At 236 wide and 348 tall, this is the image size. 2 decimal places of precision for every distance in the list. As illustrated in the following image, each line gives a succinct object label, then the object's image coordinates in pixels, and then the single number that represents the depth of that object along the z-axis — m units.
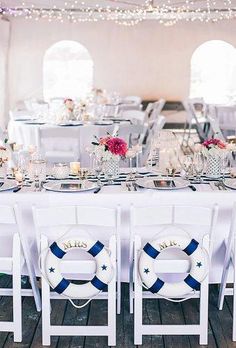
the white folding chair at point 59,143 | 6.84
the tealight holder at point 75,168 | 4.31
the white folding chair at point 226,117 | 9.95
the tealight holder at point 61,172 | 4.21
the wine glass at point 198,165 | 4.15
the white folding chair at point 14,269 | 3.26
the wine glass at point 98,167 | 4.16
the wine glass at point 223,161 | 4.23
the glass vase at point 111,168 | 4.19
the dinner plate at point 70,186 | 3.80
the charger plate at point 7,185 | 3.86
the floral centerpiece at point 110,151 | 4.11
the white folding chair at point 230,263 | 3.39
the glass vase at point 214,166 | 4.24
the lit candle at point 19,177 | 4.06
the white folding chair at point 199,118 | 10.56
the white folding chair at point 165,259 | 3.21
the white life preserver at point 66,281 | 3.17
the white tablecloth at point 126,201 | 3.72
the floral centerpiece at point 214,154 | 4.22
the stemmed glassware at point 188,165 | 4.23
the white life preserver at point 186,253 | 3.18
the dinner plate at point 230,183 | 3.90
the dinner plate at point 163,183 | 3.86
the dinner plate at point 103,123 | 7.50
